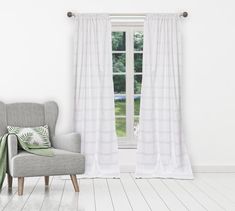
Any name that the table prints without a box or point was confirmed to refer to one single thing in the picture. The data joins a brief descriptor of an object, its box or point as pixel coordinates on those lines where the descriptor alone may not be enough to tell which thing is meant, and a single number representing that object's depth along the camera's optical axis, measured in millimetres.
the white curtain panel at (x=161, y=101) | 6840
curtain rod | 6906
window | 7195
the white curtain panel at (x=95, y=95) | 6789
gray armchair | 5457
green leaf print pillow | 5914
